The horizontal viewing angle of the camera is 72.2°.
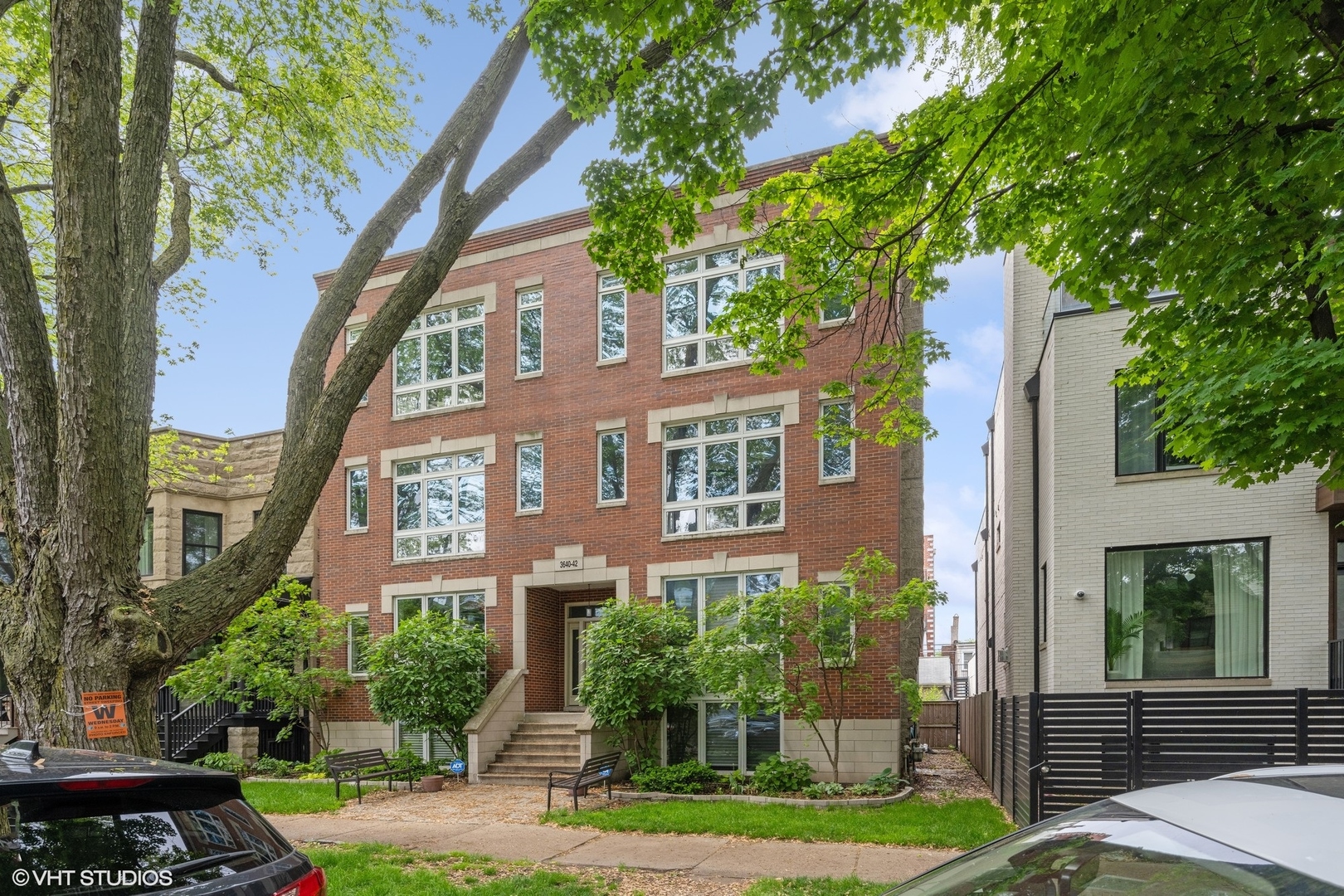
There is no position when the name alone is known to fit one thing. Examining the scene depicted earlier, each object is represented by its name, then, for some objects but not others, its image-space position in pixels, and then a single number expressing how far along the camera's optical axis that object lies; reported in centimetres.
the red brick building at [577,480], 1670
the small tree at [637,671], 1571
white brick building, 1221
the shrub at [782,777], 1473
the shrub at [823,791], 1398
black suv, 310
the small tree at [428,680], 1766
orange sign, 614
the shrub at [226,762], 1838
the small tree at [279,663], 1884
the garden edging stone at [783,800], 1330
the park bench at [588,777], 1298
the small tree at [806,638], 1452
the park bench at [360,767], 1482
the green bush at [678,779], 1493
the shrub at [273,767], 1867
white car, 176
